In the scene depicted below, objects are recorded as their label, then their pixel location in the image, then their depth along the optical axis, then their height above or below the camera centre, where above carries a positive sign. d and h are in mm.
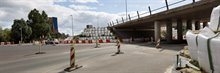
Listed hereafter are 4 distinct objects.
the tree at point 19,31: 40386 +3025
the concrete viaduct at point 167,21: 11887 +2547
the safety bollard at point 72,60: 5400 -950
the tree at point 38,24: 39889 +5029
